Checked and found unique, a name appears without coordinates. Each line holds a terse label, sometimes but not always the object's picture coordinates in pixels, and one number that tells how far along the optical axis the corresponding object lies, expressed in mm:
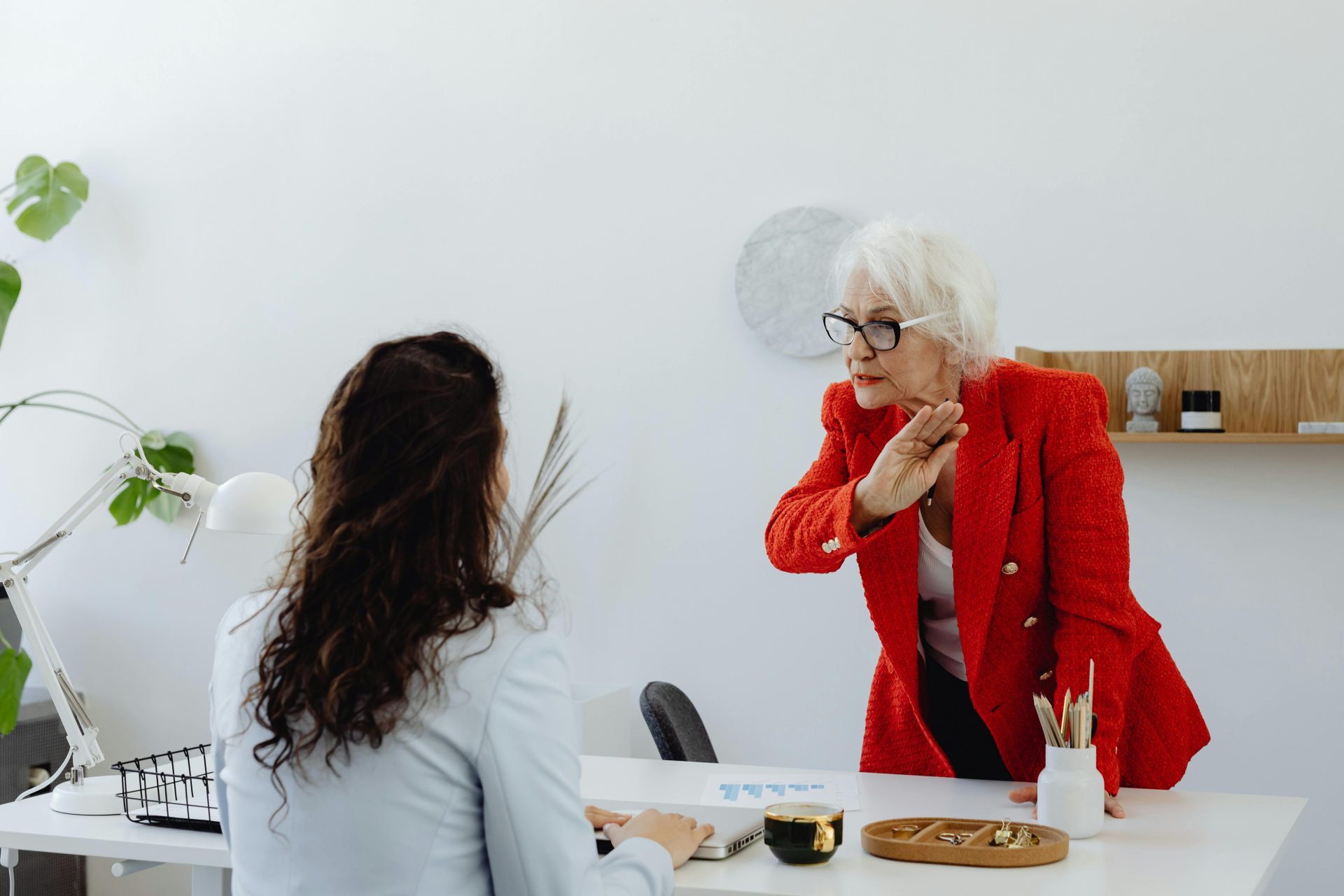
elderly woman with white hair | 1814
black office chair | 2266
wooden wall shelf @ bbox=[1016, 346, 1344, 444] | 2844
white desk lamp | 1920
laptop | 1525
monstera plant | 3814
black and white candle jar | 2828
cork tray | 1472
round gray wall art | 3312
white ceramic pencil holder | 1585
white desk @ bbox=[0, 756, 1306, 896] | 1427
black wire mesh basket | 1775
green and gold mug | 1479
